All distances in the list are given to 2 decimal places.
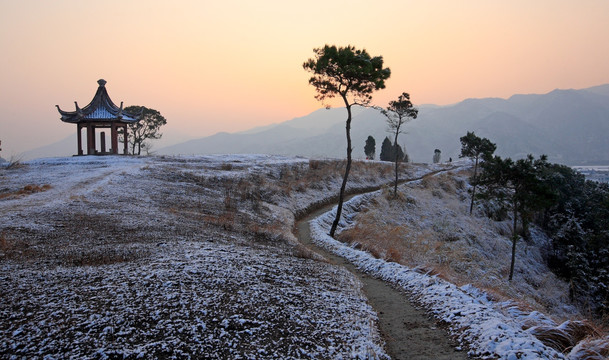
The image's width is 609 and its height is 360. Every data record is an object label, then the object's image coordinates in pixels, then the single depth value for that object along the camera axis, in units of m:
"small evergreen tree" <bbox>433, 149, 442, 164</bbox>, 119.16
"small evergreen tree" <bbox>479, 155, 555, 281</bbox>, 33.34
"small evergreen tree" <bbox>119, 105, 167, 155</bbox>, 70.38
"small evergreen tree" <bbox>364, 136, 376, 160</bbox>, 96.56
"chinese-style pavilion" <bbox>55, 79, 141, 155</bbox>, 40.91
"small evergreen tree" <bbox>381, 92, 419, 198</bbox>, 42.31
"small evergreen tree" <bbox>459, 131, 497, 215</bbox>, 51.75
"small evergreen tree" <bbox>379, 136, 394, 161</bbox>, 106.06
